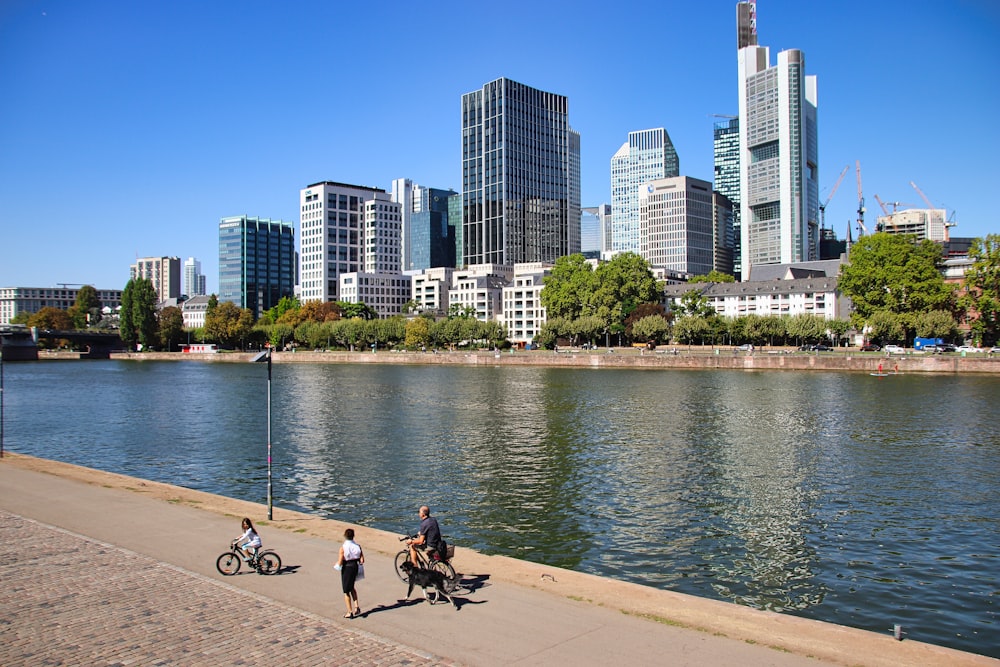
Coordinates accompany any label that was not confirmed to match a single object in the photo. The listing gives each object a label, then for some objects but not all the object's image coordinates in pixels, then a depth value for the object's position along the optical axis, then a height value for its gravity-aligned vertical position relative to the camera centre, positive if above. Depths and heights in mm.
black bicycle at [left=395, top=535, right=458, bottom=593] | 15711 -4888
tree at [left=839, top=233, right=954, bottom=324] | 129625 +8651
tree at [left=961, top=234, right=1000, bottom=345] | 122812 +6078
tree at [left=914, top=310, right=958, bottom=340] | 124938 +414
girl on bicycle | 16938 -4786
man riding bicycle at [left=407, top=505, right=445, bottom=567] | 16203 -4538
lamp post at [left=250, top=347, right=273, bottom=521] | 23042 -787
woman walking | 14141 -4575
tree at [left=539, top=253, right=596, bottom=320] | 176125 +9818
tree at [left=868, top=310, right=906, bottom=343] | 126062 +180
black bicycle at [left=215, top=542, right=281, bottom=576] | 16906 -5253
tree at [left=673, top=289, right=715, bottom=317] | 165875 +5225
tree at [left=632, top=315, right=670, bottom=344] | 157375 +219
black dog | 15188 -5089
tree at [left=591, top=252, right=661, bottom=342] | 169375 +9628
